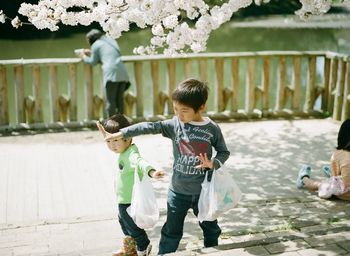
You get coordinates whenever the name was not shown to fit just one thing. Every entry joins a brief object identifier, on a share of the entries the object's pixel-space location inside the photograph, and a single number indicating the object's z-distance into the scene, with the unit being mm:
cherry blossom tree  4773
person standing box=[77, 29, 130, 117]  7633
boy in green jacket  3627
